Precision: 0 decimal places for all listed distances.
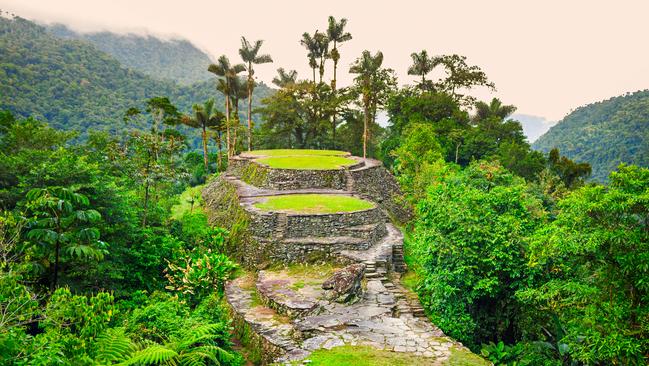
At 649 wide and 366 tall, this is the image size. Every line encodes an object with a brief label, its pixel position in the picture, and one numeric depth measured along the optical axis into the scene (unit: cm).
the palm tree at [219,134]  3410
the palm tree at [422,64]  4328
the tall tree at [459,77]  4209
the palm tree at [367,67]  3562
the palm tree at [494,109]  5100
